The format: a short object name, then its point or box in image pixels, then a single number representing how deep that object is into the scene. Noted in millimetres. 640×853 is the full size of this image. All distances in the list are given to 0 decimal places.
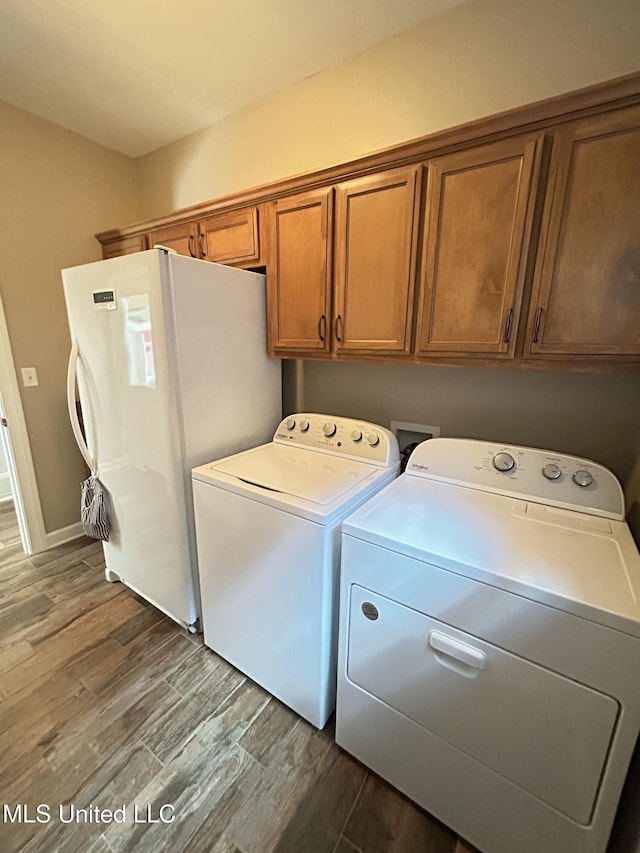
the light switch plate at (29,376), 2246
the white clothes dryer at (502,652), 787
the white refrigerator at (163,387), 1456
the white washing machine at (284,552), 1204
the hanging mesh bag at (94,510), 1887
